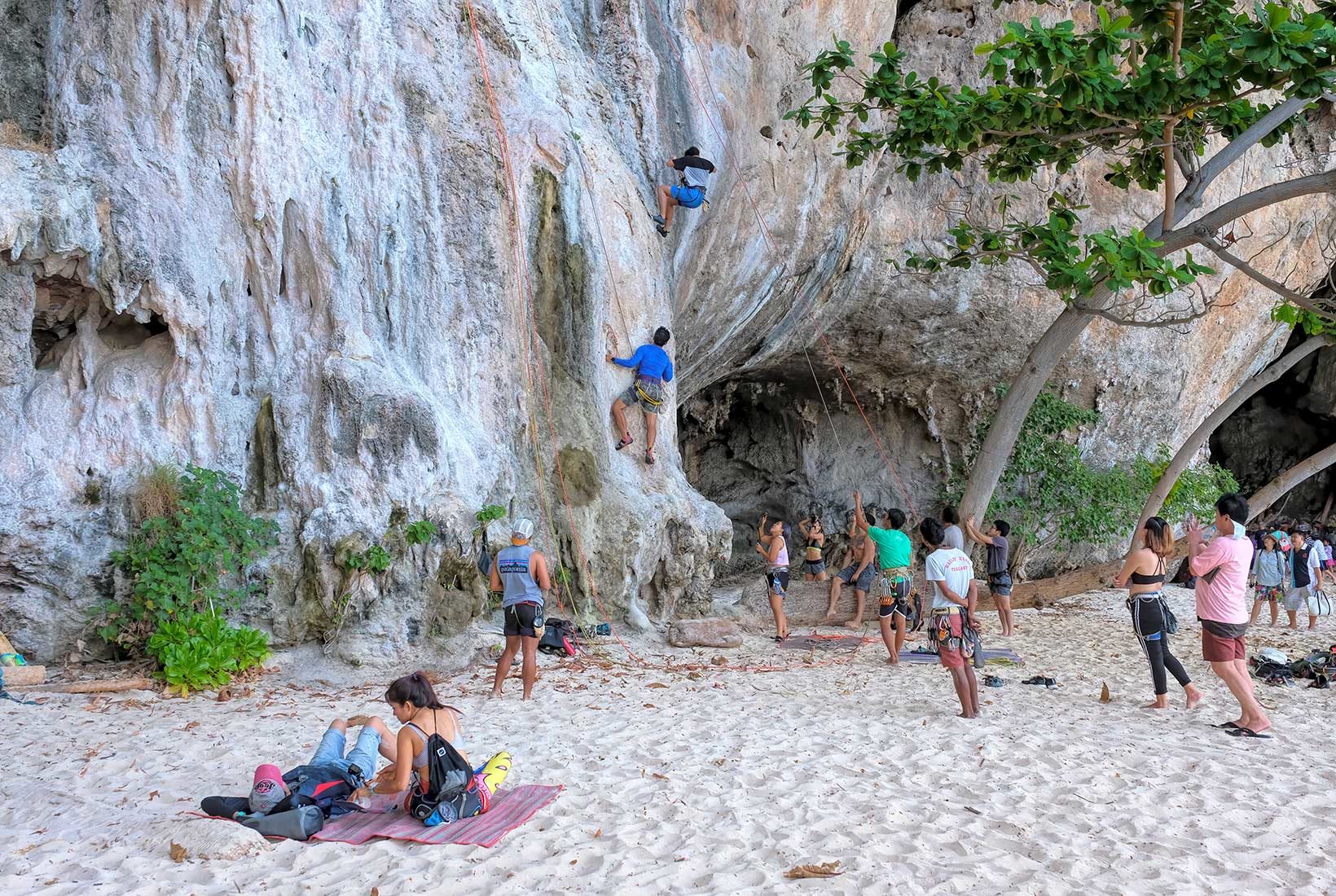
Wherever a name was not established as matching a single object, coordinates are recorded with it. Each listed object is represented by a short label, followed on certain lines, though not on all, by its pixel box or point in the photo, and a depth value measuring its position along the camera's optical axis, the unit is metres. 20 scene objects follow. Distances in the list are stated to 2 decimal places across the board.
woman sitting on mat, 4.46
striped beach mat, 4.21
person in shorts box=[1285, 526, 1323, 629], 10.91
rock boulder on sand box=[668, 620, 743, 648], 9.63
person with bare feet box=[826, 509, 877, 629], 10.68
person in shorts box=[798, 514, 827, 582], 12.62
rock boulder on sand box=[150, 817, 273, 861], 4.00
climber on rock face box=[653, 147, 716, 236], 10.60
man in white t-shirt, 6.36
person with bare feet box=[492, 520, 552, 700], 6.93
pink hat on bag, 4.39
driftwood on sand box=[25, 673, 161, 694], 6.80
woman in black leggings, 6.71
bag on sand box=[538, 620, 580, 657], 8.64
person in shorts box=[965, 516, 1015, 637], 10.37
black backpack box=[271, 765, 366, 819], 4.50
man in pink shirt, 6.04
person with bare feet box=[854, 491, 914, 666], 8.46
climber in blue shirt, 10.20
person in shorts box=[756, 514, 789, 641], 10.38
